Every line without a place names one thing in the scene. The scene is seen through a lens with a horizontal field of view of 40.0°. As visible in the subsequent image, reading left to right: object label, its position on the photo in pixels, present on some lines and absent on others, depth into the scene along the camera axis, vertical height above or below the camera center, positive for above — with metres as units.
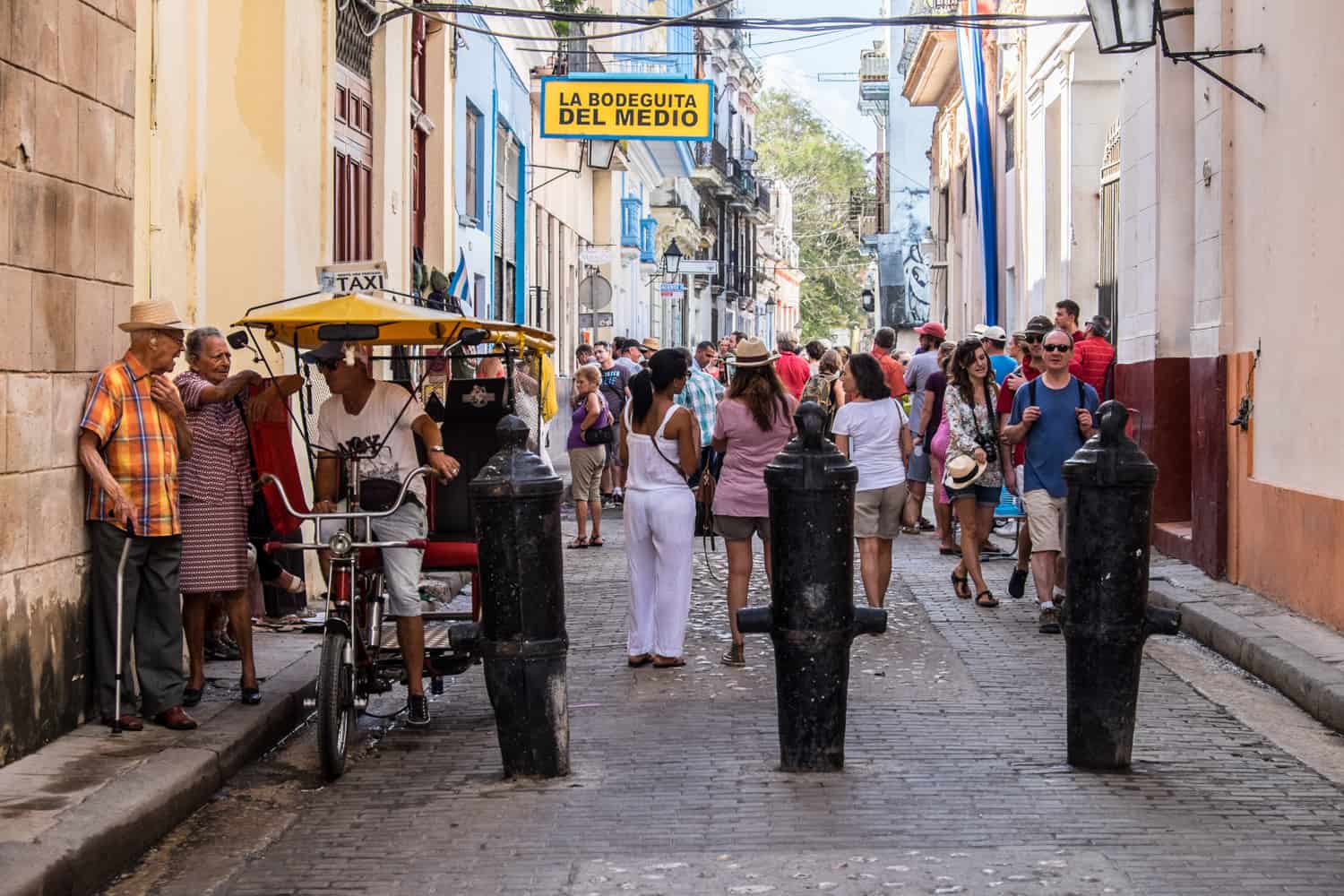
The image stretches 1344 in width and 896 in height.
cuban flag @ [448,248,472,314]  17.28 +1.41
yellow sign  20.55 +3.62
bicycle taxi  7.35 -0.28
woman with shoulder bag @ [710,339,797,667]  9.85 -0.10
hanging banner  23.92 +3.73
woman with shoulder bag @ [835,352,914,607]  10.97 -0.17
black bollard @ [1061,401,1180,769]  7.00 -0.63
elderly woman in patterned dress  8.21 -0.32
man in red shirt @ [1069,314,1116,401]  13.63 +0.48
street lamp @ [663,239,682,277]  40.81 +3.83
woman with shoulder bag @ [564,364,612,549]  15.96 -0.14
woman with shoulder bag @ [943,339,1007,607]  11.93 -0.16
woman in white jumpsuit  9.53 -0.40
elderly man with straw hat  7.63 -0.33
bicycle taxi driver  8.12 -0.06
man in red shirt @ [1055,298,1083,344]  13.95 +0.85
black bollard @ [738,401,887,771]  6.96 -0.70
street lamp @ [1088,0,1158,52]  12.99 +2.86
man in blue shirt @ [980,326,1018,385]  14.25 +0.56
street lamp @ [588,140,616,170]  29.16 +4.43
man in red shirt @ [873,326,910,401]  18.52 +0.70
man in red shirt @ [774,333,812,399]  19.81 +0.62
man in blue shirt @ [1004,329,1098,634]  10.81 -0.06
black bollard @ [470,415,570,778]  6.96 -0.69
